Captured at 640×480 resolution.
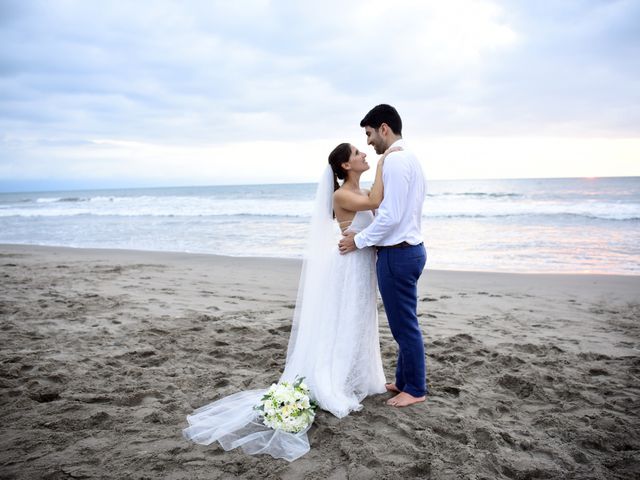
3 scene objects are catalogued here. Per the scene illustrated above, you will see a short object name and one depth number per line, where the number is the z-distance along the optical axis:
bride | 3.55
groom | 3.36
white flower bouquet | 3.16
